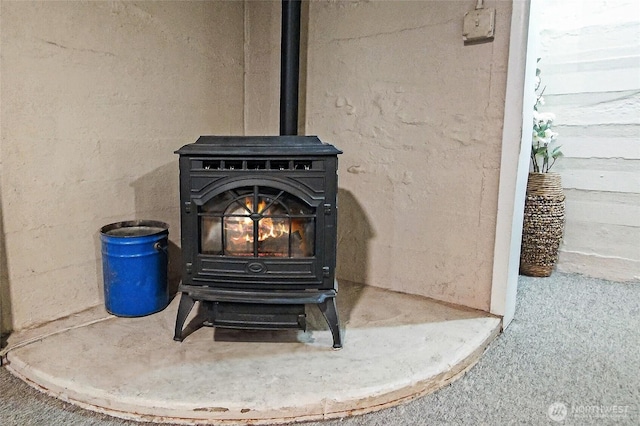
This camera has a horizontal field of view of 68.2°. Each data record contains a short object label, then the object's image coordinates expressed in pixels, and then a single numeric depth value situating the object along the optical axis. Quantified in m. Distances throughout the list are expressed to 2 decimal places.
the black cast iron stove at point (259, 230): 1.66
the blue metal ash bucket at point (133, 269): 1.90
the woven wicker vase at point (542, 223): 2.84
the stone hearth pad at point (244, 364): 1.39
